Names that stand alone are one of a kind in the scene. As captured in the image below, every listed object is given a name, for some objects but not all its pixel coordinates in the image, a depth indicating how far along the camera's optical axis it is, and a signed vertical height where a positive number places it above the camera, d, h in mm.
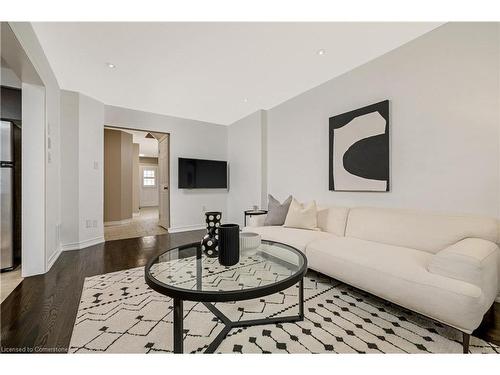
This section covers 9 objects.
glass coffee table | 1104 -545
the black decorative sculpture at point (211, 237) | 1738 -390
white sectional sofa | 1278 -547
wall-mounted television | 4789 +305
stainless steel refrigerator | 2447 -63
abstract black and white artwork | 2479 +449
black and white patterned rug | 1297 -935
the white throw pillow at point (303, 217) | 2799 -386
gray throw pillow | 3111 -382
